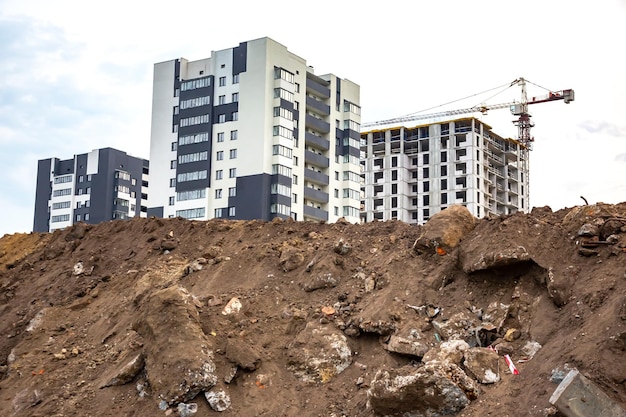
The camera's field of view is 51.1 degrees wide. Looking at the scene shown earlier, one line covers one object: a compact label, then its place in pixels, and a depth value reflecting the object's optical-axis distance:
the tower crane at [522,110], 109.31
